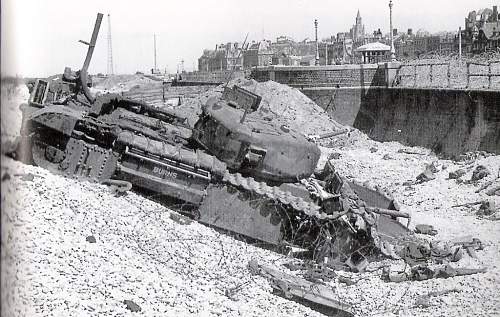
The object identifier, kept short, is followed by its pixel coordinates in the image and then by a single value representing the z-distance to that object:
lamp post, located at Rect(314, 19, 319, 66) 31.53
